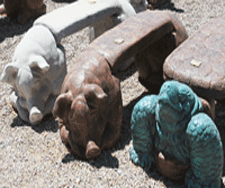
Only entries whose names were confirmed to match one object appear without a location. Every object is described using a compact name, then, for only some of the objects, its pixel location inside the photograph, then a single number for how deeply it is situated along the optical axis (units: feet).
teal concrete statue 9.65
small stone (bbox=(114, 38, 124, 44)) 12.68
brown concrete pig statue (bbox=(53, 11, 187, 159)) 11.34
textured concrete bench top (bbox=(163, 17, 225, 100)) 10.51
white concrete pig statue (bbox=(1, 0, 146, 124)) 14.01
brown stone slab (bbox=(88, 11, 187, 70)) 12.39
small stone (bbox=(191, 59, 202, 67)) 11.21
